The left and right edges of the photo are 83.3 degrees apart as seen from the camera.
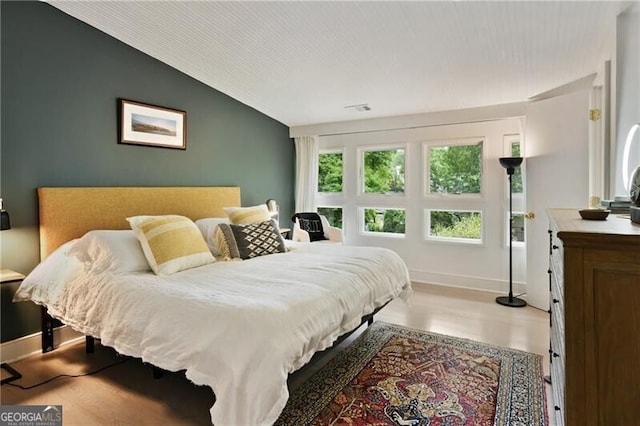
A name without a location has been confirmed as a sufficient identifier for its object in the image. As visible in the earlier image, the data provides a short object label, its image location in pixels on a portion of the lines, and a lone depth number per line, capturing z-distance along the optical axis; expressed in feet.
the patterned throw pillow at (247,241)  10.53
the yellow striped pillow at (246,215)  12.51
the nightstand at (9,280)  7.92
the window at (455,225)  15.49
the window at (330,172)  18.85
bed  5.20
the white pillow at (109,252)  8.54
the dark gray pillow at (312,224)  16.46
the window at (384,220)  17.33
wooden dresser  3.51
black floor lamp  12.99
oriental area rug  6.61
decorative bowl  4.90
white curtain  18.40
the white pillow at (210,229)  11.07
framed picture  11.37
